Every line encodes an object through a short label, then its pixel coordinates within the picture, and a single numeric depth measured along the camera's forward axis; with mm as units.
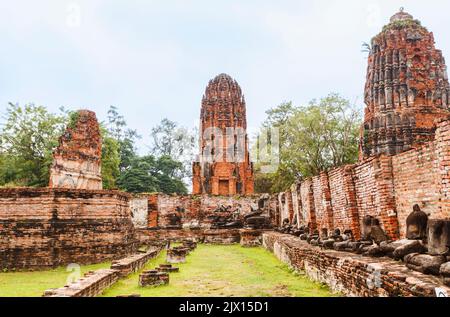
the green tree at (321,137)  26141
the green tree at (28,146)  27562
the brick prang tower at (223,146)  34031
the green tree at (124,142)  43034
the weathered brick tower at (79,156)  14617
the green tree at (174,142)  46719
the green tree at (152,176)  35625
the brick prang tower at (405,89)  19516
